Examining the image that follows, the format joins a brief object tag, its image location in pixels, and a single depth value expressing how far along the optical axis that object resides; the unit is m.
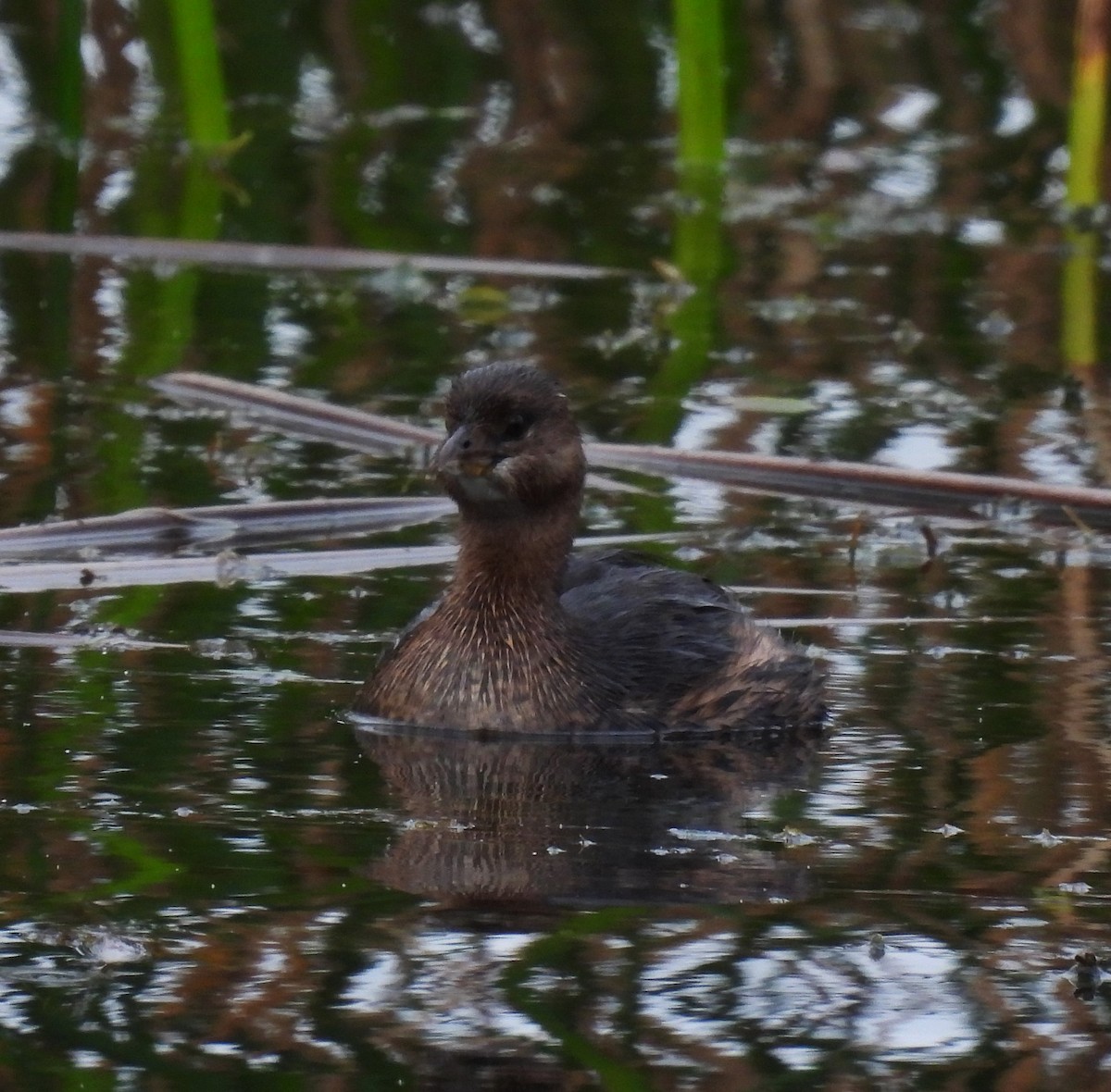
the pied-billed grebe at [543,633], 7.03
